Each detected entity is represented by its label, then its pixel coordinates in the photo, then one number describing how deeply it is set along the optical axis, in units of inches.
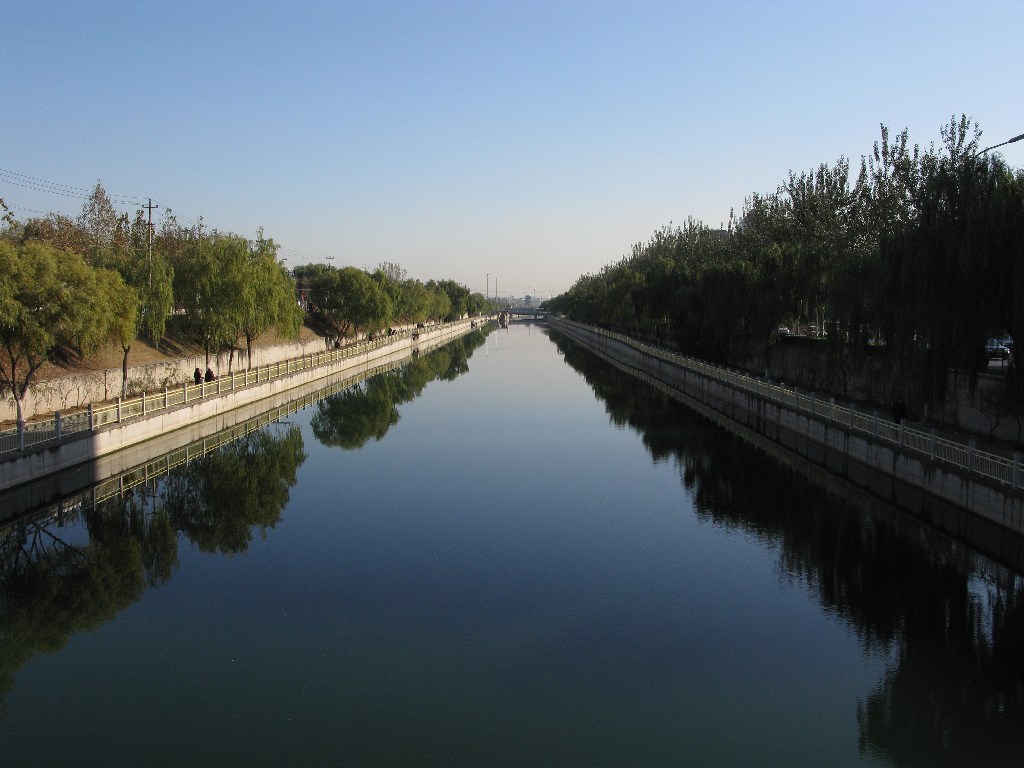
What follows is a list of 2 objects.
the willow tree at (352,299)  2272.4
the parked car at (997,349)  1156.9
